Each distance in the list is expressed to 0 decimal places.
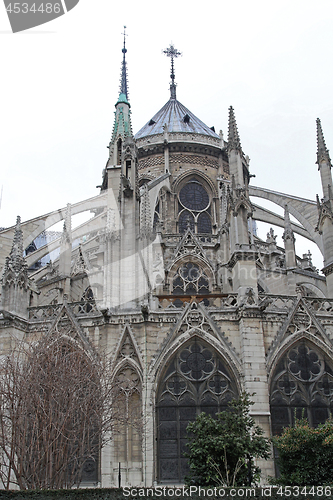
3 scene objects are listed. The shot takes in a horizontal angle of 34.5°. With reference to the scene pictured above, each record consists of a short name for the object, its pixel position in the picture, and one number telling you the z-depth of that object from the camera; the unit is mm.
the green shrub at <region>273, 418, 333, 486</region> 12859
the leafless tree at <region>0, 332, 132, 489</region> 13508
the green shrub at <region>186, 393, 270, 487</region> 12773
